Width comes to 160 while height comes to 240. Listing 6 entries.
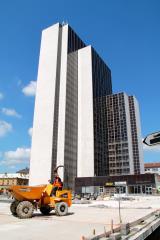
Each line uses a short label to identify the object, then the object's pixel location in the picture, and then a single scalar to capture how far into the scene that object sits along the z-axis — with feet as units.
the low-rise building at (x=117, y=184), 262.67
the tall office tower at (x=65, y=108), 314.35
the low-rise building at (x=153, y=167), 537.07
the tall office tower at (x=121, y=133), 360.48
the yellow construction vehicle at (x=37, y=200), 55.88
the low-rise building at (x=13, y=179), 384.19
